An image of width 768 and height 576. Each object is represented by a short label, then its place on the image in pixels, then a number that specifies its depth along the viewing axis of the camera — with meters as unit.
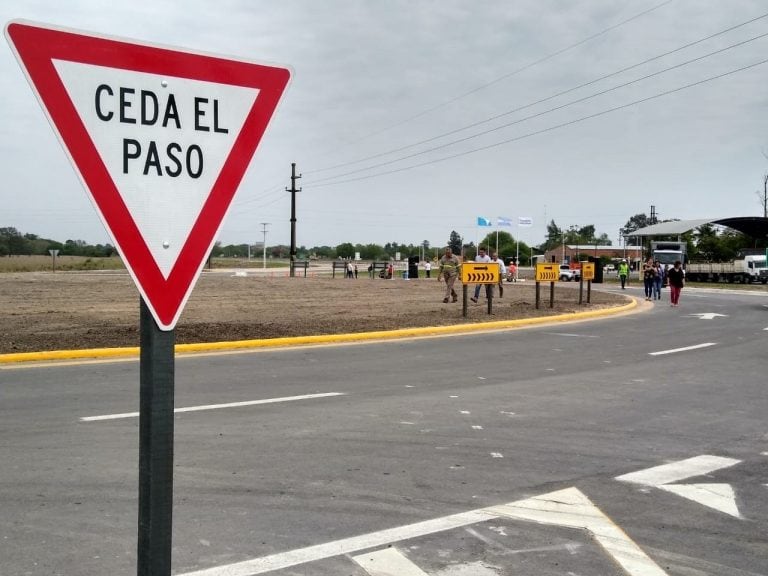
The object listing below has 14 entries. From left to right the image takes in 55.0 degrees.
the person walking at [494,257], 25.63
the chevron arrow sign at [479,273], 18.08
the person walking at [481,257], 23.06
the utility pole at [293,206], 56.44
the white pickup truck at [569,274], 54.69
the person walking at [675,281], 26.14
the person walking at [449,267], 22.41
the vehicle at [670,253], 56.41
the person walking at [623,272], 40.28
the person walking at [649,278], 30.30
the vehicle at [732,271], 52.56
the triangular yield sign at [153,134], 1.97
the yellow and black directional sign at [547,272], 21.11
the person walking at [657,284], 29.99
